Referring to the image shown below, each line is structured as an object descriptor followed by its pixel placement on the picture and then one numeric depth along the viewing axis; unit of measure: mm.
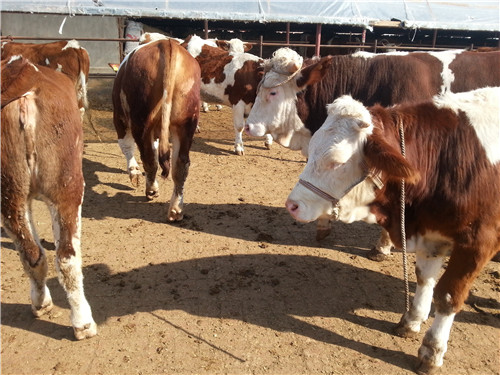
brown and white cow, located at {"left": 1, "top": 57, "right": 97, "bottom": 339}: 2496
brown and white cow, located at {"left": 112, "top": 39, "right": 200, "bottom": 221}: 4445
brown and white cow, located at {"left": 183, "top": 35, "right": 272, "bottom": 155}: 8094
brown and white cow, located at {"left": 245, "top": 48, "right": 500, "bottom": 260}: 4078
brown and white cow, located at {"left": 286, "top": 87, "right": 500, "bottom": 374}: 2420
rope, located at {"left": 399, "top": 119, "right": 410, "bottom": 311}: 2480
